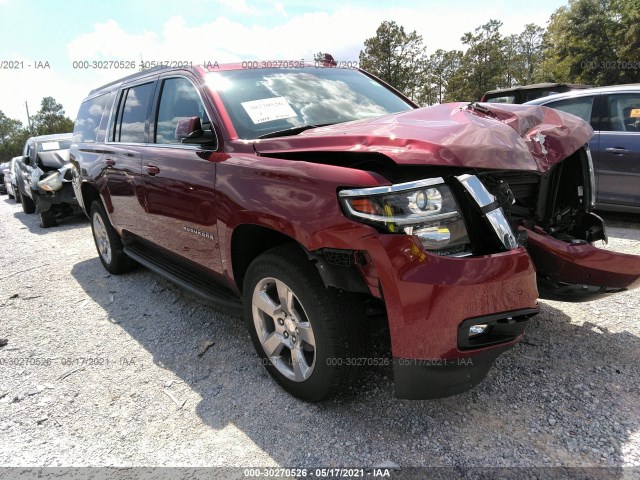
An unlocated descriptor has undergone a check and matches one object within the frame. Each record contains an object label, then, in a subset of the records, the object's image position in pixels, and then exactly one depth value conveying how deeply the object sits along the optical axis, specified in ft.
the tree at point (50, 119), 230.89
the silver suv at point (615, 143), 16.90
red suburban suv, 6.04
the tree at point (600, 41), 73.82
